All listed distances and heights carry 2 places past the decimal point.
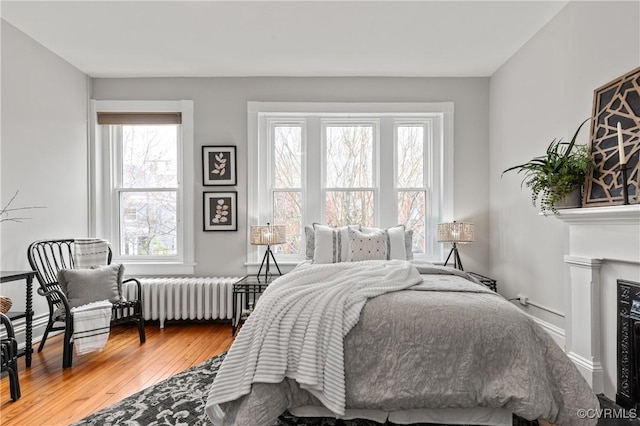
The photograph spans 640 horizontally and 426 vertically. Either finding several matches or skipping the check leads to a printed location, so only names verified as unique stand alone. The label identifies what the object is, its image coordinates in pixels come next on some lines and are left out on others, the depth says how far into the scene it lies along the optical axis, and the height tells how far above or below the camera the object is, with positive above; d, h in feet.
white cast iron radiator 12.41 -3.02
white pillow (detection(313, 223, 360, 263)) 11.23 -1.03
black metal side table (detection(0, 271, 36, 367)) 8.62 -2.44
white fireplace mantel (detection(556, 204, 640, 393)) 6.77 -1.07
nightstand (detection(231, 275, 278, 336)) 11.74 -2.84
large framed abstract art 6.75 +1.44
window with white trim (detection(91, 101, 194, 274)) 13.42 +1.23
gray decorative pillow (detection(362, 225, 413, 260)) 11.32 -0.99
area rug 6.47 -3.86
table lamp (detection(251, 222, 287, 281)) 12.01 -0.74
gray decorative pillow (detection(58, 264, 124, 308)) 9.79 -2.01
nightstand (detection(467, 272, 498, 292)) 12.03 -2.44
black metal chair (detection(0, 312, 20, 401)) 7.31 -3.02
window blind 13.39 +3.69
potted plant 7.84 +0.81
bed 5.62 -2.55
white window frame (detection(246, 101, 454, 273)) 13.41 +2.42
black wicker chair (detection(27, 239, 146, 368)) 9.07 -2.04
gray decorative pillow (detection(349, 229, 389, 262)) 11.08 -1.08
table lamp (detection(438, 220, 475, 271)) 12.08 -0.72
